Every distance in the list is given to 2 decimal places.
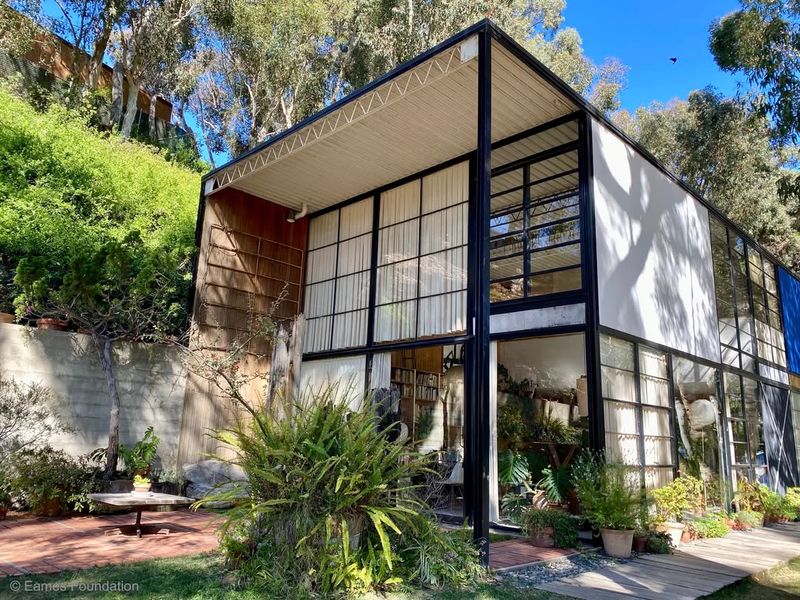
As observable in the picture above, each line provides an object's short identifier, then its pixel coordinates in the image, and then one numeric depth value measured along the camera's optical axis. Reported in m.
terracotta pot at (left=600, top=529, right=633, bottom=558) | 5.51
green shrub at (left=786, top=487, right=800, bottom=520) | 9.27
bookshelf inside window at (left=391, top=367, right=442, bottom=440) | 9.62
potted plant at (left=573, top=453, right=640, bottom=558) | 5.52
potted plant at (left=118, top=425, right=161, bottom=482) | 7.27
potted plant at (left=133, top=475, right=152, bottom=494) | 5.63
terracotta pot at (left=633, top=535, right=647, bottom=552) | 5.77
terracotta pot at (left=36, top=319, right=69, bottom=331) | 7.36
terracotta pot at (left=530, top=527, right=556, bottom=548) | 5.75
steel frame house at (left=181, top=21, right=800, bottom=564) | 6.64
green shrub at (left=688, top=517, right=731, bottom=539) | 6.81
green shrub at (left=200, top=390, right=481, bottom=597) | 3.58
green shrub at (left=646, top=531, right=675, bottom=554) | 5.77
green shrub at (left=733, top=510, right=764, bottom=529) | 7.95
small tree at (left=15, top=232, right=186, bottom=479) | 7.05
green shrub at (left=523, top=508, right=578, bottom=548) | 5.61
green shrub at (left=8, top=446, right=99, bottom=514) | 6.12
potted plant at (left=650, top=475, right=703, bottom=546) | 6.21
